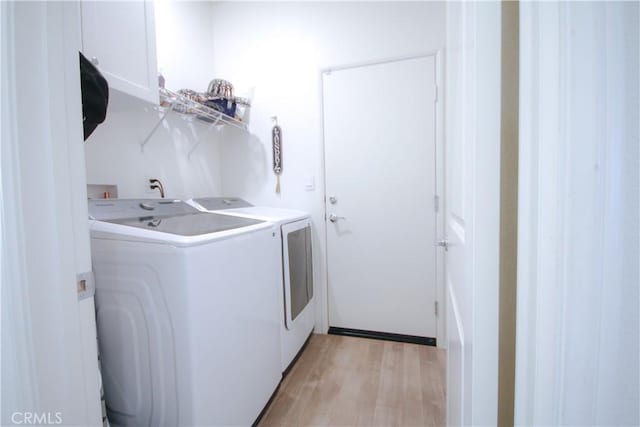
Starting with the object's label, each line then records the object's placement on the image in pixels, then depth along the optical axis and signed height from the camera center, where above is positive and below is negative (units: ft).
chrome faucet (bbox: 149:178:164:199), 6.01 +0.31
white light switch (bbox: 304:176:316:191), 7.48 +0.33
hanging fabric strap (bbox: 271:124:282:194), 7.65 +1.40
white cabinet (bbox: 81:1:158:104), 3.54 +2.34
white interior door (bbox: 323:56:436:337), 6.63 -0.07
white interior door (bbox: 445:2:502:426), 1.23 -0.07
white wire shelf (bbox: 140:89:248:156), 5.50 +2.09
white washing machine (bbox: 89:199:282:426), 3.00 -1.51
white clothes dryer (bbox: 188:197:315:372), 5.37 -1.62
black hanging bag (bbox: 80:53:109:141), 2.81 +1.17
